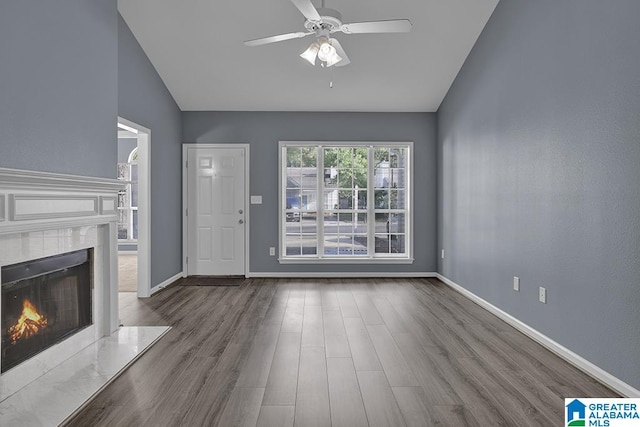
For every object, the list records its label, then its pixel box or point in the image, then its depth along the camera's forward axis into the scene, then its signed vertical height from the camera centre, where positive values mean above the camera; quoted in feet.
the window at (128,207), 29.76 +0.23
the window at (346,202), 20.68 +0.36
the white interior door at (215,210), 20.35 -0.01
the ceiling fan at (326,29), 9.94 +4.48
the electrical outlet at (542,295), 10.98 -2.30
